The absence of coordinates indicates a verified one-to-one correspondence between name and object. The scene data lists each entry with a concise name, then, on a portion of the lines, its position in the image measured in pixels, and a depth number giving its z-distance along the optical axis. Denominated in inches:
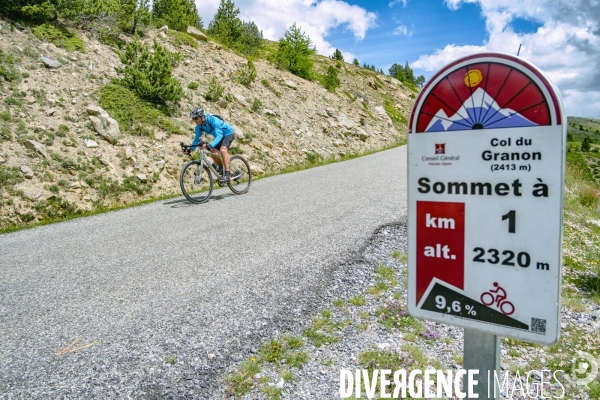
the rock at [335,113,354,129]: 999.1
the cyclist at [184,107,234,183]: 359.0
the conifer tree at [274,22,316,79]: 1107.9
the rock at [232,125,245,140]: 609.4
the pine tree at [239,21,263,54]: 1152.6
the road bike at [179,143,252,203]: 360.2
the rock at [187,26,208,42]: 898.7
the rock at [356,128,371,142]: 1050.7
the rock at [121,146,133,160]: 434.9
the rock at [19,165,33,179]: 349.7
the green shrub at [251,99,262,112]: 740.6
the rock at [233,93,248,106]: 716.8
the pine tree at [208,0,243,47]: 1093.1
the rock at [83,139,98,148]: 418.3
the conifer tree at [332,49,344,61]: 2673.2
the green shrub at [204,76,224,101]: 652.7
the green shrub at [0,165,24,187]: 330.6
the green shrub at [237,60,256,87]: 800.3
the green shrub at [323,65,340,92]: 1217.4
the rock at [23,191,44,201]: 336.2
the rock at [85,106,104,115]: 454.0
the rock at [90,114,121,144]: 440.1
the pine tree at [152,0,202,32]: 896.9
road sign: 51.6
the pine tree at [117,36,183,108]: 533.6
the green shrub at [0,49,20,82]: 426.6
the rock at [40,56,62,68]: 487.2
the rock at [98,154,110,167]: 412.8
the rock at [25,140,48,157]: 372.2
